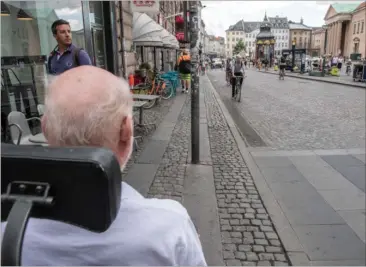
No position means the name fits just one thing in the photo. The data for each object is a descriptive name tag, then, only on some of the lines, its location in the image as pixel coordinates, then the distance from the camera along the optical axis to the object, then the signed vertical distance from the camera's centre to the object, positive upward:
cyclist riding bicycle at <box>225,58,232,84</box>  21.39 -1.08
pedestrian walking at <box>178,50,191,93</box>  15.03 -1.16
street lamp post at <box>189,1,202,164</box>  5.16 -0.41
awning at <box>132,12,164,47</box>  11.91 +0.70
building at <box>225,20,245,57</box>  154.25 +8.33
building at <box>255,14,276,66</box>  52.22 +1.24
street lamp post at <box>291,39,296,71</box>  34.06 +0.01
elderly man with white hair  0.89 -0.43
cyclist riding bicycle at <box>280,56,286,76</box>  27.41 -1.23
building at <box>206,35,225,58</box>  155.88 +3.99
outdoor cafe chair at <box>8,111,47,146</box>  4.07 -0.90
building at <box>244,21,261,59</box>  150.88 +8.17
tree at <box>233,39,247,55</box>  107.39 +1.51
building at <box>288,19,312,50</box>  103.75 +5.73
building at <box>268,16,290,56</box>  113.94 +7.14
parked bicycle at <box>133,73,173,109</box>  11.43 -1.21
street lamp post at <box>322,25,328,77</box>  29.57 -1.49
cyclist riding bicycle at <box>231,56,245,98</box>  14.16 -0.65
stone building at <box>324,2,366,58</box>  76.88 +5.60
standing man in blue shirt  4.46 +0.03
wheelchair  0.76 -0.29
